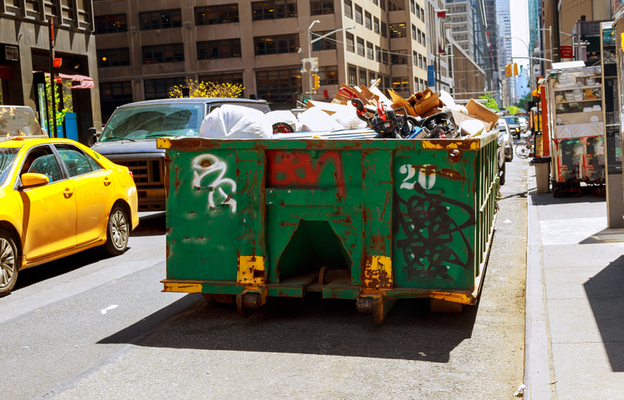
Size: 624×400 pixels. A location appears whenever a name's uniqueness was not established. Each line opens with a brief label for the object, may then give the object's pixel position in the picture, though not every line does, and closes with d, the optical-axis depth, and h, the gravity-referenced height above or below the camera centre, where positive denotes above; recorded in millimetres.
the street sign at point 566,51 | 42016 +5040
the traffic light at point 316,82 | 49969 +4634
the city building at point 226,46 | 69000 +10656
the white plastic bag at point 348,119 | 8852 +326
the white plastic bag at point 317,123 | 8648 +295
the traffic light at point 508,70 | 62750 +5977
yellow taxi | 7777 -543
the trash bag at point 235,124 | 6426 +244
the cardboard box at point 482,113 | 9250 +332
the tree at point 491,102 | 167938 +8478
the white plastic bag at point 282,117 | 11195 +517
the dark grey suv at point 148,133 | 12516 +426
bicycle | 29447 -655
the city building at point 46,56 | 31688 +5206
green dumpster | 5750 -621
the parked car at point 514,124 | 48506 +978
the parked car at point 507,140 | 30916 -159
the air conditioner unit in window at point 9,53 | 31172 +4913
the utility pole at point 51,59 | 25000 +3687
